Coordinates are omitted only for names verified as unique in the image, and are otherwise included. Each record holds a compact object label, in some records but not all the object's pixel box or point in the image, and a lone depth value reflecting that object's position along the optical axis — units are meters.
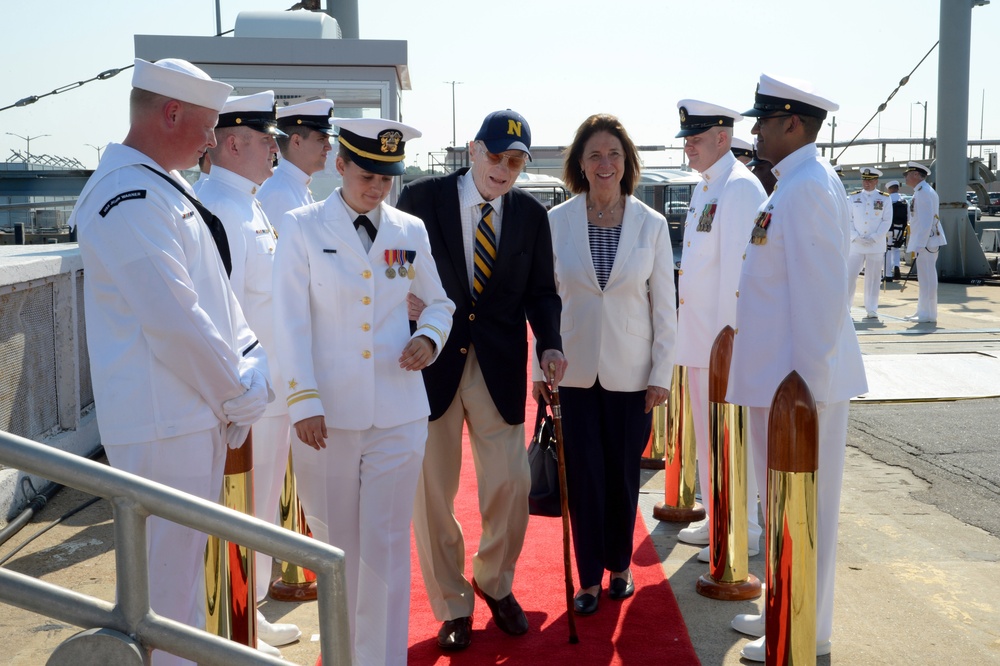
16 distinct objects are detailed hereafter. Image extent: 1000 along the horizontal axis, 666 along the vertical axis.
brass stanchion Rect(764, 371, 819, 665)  3.19
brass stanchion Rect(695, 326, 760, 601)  4.73
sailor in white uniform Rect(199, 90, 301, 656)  4.23
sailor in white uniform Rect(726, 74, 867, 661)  3.71
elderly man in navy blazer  4.15
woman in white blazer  4.66
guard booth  10.26
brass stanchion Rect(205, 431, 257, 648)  3.27
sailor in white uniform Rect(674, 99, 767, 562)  5.17
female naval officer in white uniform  3.51
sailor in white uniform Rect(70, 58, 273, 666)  2.72
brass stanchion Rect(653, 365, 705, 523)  5.99
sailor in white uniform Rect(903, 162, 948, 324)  14.59
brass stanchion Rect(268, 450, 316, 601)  4.80
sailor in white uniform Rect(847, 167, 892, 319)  15.47
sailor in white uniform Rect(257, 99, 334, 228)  5.11
